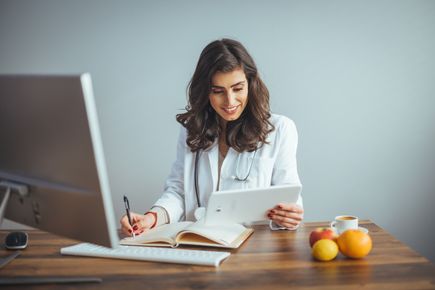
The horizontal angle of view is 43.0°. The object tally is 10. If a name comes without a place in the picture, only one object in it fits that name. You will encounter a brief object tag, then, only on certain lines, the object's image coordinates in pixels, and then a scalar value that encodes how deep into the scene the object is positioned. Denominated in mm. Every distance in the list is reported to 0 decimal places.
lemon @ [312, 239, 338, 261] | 1682
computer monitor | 1283
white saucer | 1998
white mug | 1989
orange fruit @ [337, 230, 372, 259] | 1679
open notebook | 1887
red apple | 1778
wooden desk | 1521
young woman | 2502
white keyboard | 1700
